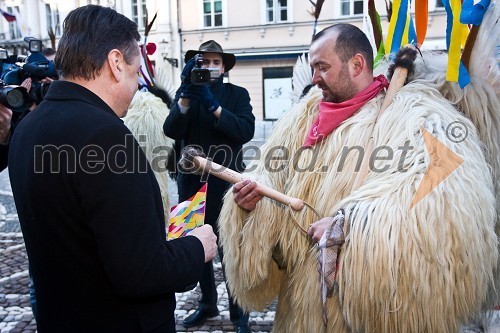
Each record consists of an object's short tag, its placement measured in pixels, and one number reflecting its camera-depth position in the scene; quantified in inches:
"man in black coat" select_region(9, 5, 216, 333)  48.6
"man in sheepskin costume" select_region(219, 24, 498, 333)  62.9
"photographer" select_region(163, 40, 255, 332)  121.8
